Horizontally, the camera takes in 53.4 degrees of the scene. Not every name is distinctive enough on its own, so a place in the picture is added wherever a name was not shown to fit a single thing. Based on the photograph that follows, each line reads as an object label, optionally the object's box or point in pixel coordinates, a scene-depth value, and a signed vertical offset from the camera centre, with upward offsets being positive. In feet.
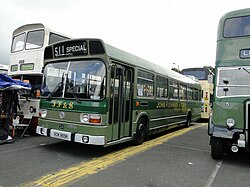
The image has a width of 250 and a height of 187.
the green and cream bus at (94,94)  19.94 +0.42
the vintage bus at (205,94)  60.08 +1.89
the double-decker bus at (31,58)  29.62 +5.06
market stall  24.86 -0.50
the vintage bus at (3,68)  52.38 +6.30
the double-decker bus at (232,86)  19.49 +1.28
